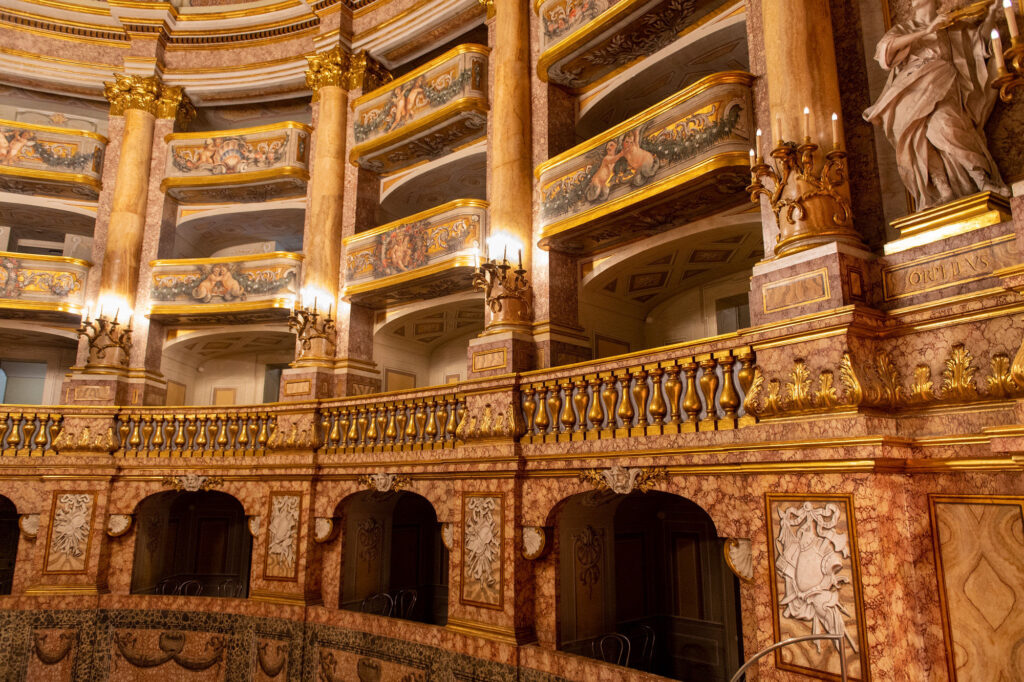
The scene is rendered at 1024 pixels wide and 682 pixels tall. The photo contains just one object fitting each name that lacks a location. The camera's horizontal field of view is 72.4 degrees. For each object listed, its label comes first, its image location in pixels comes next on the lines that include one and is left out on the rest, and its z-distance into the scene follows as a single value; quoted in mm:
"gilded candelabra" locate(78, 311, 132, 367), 12734
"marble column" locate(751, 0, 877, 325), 5480
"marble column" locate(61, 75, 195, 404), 12727
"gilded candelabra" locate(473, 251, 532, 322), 9031
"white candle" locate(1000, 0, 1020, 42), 3678
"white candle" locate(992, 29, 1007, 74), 3742
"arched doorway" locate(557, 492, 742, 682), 7887
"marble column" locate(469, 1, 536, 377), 8852
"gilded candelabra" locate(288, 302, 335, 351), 11727
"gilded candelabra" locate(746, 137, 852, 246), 5730
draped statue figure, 5301
